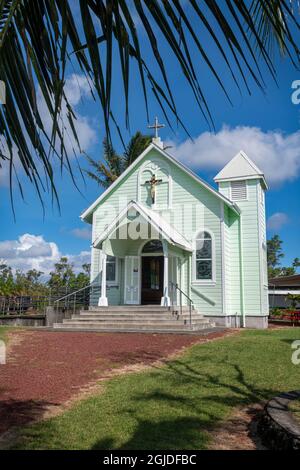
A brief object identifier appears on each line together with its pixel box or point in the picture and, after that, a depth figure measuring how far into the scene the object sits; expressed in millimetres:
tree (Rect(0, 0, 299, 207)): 1279
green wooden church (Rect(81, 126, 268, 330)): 17094
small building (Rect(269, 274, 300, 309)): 30984
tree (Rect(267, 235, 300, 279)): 79000
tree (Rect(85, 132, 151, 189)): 29238
